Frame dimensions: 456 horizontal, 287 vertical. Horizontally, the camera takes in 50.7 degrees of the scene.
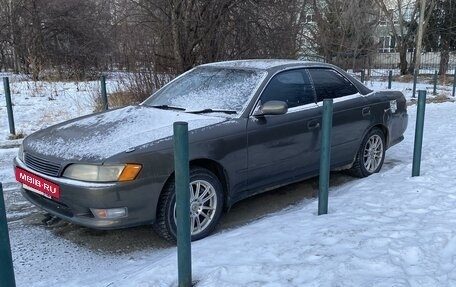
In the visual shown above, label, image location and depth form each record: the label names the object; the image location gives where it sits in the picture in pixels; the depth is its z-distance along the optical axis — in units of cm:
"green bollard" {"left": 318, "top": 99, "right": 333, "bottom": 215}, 426
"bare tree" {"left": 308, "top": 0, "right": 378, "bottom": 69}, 2483
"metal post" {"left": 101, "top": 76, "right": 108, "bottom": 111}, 907
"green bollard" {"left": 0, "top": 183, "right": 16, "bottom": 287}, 230
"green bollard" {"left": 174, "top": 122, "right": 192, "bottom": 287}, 286
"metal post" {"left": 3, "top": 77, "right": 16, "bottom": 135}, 845
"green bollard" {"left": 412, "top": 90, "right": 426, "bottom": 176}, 552
